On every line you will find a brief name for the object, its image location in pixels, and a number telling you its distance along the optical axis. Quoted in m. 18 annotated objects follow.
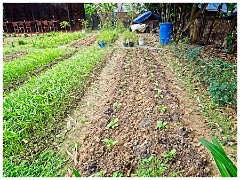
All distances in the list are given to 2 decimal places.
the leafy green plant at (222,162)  1.24
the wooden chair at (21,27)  13.48
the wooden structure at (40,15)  13.38
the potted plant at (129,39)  7.55
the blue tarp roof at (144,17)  10.88
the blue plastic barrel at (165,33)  7.68
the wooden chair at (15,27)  13.36
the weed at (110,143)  2.00
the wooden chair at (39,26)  13.32
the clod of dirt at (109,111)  2.63
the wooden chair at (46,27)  13.45
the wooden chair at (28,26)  13.22
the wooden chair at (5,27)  13.39
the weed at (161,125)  2.21
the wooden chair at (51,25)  13.16
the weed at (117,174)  1.68
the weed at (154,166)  1.69
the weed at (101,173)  1.70
